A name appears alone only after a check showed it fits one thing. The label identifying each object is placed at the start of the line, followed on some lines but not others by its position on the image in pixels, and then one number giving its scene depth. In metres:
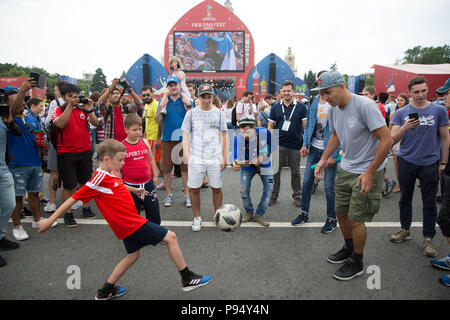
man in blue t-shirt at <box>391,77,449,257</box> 3.30
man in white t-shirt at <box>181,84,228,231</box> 3.97
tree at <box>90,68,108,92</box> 61.59
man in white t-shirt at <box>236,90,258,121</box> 10.00
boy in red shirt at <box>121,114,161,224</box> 3.51
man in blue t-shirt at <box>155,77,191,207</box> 4.86
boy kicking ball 2.36
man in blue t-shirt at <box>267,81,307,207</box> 5.04
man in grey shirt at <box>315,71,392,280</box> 2.58
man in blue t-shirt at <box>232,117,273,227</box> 4.02
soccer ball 3.27
